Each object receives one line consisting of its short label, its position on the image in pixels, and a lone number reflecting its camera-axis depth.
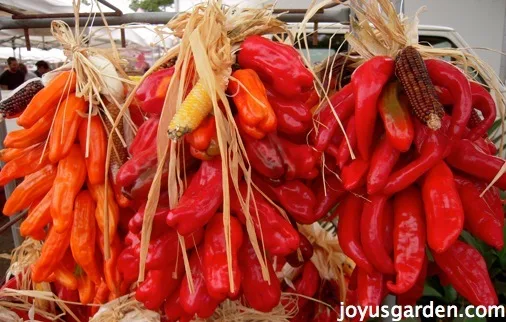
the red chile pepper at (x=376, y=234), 0.83
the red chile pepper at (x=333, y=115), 0.87
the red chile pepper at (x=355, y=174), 0.82
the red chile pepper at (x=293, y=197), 0.88
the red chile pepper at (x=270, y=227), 0.84
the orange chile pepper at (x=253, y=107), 0.79
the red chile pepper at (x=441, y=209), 0.76
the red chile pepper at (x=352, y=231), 0.87
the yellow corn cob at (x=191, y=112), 0.75
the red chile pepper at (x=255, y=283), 0.89
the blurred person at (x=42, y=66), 7.49
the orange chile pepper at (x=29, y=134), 1.07
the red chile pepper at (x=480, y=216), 0.82
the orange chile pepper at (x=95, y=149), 1.05
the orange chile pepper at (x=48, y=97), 1.03
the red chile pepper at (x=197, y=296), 0.86
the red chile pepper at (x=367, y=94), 0.80
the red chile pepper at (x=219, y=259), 0.81
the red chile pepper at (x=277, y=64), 0.84
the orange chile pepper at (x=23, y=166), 1.11
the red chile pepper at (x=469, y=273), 0.83
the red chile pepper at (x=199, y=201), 0.79
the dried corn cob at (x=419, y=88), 0.74
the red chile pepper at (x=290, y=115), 0.86
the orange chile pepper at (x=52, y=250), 1.09
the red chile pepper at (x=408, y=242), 0.79
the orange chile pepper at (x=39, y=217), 1.09
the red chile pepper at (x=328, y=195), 0.93
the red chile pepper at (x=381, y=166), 0.80
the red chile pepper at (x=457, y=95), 0.80
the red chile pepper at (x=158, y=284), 0.90
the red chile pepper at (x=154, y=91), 0.86
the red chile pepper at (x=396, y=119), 0.78
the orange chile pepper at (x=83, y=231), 1.07
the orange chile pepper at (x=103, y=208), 1.07
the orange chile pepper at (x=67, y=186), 1.04
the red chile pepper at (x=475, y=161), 0.82
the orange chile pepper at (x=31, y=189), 1.11
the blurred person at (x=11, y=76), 7.15
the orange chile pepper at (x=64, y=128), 1.03
